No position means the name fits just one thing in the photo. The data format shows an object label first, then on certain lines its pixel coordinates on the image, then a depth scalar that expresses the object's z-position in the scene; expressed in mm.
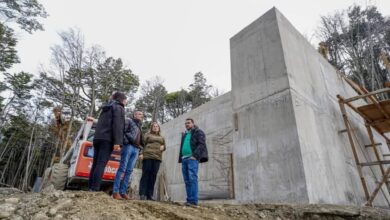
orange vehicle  5152
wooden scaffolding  4252
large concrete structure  3434
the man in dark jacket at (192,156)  3219
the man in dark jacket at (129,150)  3465
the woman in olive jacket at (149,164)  3734
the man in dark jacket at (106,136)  2839
